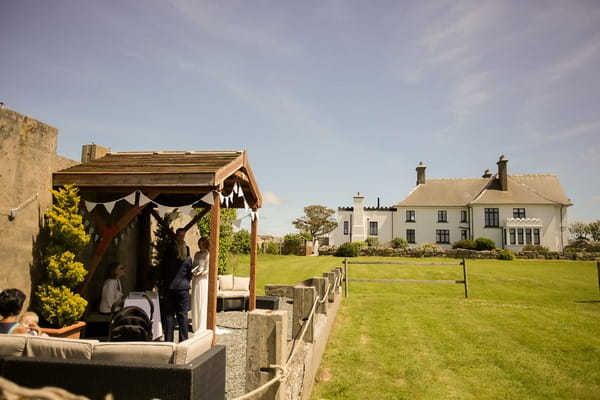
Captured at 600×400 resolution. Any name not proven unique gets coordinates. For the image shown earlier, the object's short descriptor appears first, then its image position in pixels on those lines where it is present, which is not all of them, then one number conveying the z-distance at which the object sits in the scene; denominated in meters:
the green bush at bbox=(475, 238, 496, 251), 34.25
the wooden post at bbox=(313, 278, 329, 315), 6.16
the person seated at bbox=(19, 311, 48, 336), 4.39
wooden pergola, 6.28
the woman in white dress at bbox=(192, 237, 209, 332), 7.28
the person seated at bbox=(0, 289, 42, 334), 4.16
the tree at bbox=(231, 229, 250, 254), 24.08
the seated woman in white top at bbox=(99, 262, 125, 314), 7.13
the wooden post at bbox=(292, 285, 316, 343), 4.61
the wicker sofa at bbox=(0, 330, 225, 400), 3.45
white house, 37.91
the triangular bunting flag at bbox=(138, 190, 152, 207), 6.40
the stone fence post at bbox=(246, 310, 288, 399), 3.02
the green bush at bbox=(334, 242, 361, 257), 31.27
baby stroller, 5.09
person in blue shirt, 6.41
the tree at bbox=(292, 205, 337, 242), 53.31
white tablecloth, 6.72
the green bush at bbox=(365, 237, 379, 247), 38.88
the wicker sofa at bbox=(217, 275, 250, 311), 10.12
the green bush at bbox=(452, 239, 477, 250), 34.62
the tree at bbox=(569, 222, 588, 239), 67.00
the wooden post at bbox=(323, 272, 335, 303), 8.72
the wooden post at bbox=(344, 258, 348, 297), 12.96
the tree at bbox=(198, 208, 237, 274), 13.82
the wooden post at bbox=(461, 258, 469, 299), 12.47
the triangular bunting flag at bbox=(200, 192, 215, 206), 6.34
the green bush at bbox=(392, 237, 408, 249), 37.01
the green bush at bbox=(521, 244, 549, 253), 33.53
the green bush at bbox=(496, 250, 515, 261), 28.91
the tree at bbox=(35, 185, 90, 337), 5.88
